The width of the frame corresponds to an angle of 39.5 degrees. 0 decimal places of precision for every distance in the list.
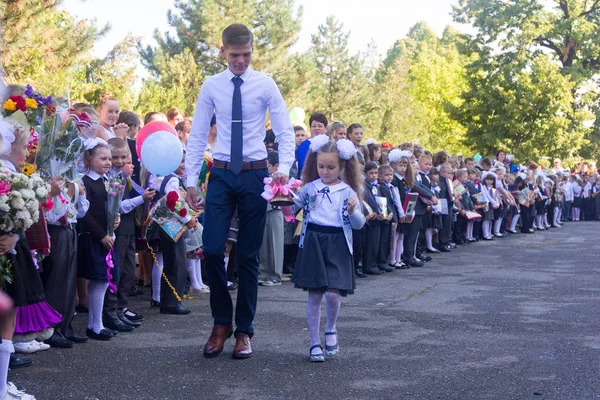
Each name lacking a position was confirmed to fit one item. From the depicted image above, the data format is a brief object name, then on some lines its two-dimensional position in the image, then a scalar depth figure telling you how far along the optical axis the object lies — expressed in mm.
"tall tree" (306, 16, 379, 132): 51906
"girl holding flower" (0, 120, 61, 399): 4676
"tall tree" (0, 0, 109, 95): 18031
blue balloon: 7953
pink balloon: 9023
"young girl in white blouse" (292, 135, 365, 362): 6324
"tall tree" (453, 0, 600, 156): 42312
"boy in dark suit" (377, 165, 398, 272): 12695
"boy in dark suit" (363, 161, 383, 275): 11938
